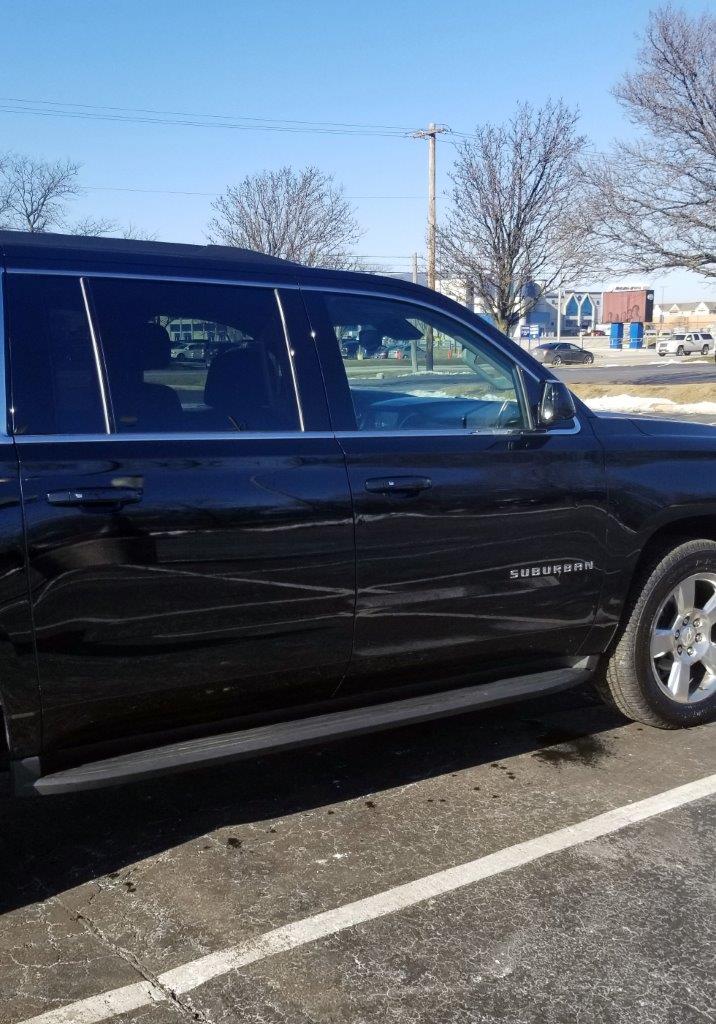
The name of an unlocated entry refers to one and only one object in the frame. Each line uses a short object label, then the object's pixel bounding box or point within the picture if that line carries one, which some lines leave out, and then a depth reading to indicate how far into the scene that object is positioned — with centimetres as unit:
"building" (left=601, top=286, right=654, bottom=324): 10050
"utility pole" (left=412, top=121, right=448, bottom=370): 2815
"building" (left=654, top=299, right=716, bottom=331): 10600
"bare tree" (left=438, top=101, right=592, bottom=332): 2486
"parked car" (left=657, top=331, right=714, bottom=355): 6328
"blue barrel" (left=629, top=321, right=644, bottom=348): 7712
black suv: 282
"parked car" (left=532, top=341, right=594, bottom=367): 5584
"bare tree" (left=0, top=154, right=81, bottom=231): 3794
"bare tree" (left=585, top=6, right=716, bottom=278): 2136
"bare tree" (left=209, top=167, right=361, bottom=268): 3116
